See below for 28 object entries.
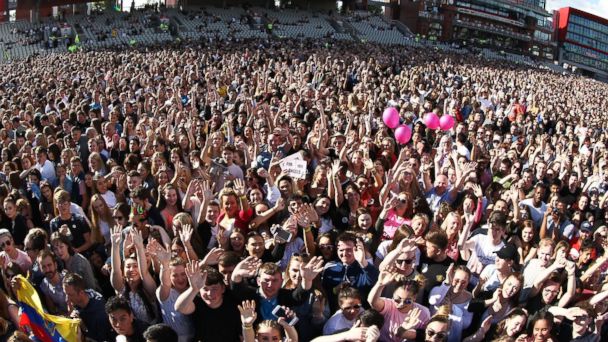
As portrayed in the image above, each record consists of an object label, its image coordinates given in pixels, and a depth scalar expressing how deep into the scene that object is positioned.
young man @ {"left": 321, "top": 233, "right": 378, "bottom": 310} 3.86
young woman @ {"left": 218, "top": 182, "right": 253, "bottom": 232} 4.88
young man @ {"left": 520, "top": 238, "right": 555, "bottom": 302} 3.93
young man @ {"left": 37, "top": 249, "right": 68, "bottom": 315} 3.93
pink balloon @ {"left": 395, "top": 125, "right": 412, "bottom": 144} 8.64
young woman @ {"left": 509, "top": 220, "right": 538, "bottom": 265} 4.77
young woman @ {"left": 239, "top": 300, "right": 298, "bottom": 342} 3.04
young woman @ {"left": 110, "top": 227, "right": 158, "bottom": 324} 3.68
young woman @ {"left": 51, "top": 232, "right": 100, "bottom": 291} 4.16
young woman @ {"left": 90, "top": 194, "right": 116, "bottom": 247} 5.16
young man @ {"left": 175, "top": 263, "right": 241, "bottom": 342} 3.36
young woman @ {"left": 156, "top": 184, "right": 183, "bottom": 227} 5.38
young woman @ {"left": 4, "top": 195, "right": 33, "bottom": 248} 5.16
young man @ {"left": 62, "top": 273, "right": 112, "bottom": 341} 3.59
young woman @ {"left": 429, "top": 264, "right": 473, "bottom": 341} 3.59
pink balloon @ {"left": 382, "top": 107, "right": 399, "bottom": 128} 9.37
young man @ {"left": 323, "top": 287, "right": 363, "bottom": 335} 3.39
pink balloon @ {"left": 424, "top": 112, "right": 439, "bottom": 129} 9.71
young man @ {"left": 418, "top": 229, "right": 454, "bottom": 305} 4.02
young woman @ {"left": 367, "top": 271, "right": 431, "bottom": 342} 3.36
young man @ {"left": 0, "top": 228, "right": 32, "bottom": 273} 4.23
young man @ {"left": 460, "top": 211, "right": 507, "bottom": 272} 4.54
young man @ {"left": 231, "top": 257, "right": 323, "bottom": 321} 3.50
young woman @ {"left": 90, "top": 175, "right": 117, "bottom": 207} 5.80
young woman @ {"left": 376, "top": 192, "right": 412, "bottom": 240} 5.09
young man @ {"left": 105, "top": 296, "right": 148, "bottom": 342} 3.29
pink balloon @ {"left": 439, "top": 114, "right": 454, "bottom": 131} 9.63
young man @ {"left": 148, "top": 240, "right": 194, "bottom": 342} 3.49
